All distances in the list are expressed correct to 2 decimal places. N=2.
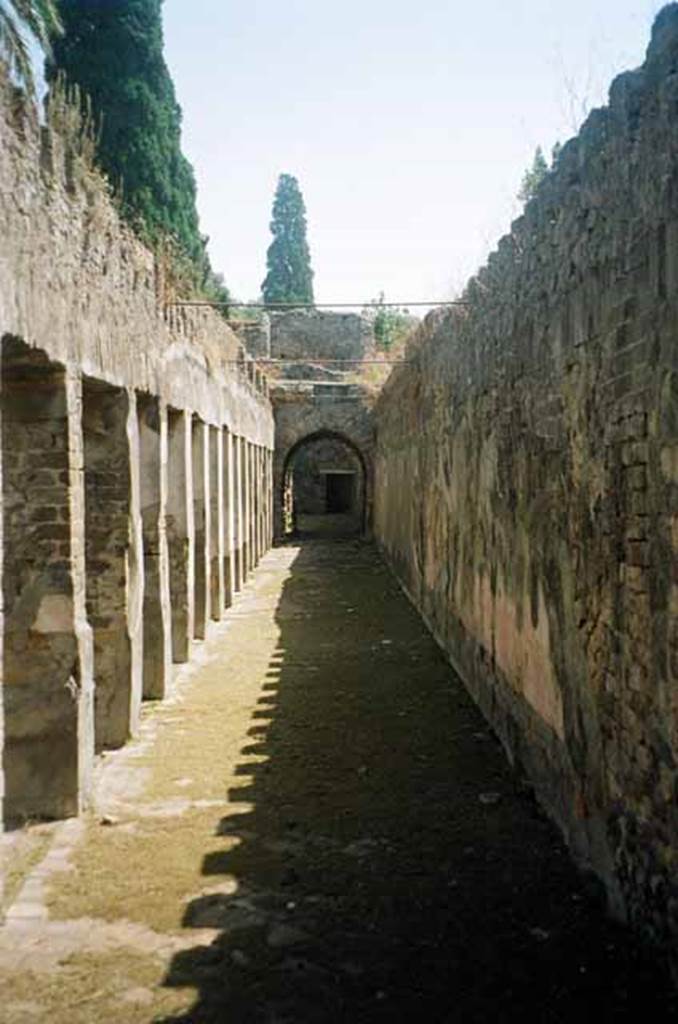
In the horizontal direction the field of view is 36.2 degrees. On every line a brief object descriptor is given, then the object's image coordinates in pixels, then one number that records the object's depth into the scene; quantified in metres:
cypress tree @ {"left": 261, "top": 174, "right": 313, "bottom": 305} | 46.81
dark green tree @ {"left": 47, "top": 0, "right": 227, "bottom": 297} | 23.58
